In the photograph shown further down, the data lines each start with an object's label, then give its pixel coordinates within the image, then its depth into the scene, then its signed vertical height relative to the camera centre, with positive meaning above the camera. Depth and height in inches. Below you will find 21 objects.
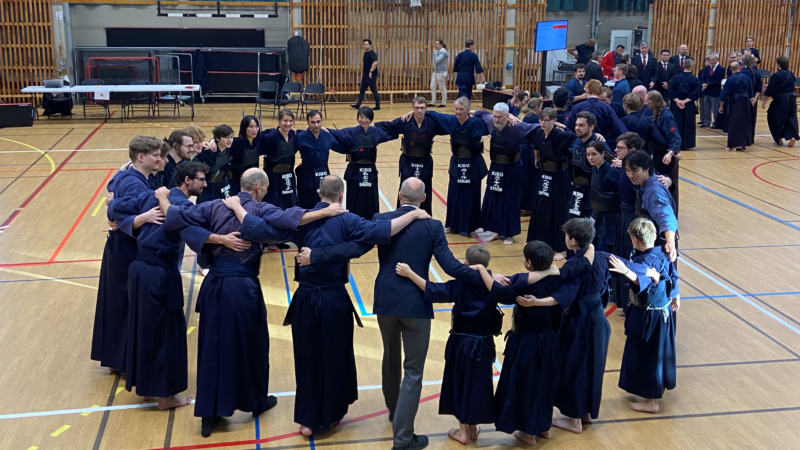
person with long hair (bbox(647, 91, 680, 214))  346.3 -25.2
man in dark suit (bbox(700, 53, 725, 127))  692.7 -2.7
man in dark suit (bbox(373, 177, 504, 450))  192.5 -57.5
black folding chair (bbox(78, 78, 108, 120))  755.4 -4.0
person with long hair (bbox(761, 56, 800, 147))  606.9 -16.1
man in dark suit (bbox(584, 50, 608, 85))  649.0 +12.3
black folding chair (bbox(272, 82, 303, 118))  745.1 -10.2
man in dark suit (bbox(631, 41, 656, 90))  716.7 +18.1
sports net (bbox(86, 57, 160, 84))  824.3 +11.3
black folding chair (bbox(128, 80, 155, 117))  762.2 -20.9
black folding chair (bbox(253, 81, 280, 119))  748.8 -8.3
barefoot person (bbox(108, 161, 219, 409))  212.2 -64.2
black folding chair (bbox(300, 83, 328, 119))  754.8 -9.0
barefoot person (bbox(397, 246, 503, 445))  191.0 -67.5
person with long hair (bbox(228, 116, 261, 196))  335.0 -30.9
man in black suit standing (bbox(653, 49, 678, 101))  711.7 +12.3
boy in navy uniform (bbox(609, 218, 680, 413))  213.0 -70.1
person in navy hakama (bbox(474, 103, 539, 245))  356.5 -47.0
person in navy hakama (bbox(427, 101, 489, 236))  369.7 -43.6
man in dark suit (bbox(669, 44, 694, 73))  717.7 +25.8
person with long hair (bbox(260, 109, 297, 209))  345.7 -37.3
